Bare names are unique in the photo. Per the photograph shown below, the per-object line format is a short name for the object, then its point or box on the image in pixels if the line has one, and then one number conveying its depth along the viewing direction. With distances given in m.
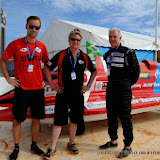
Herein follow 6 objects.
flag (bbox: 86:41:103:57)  3.45
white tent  7.98
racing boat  2.87
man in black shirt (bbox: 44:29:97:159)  2.30
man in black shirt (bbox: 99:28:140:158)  2.33
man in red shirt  2.21
